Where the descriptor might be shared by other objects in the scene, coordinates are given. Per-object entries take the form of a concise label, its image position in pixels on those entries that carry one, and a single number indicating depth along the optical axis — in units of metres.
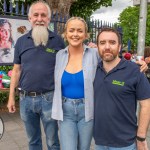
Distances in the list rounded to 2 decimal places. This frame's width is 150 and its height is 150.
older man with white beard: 3.01
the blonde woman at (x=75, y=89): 2.62
